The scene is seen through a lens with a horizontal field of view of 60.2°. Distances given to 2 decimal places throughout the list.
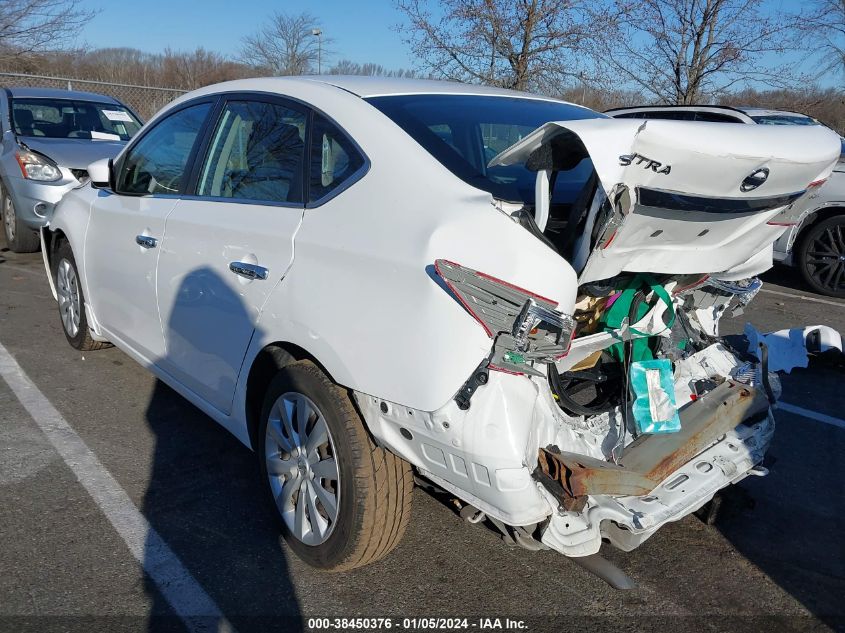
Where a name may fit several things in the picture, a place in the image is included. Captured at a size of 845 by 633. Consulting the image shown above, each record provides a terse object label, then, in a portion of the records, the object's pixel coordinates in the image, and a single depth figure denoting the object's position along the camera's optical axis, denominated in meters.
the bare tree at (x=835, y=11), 14.16
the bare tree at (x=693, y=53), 10.71
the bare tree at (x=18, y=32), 14.67
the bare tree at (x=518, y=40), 9.46
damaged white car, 2.17
